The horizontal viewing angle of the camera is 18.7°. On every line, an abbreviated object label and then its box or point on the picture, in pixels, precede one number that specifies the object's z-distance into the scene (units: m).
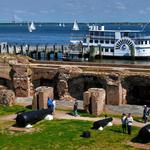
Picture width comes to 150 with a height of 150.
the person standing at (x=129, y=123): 25.16
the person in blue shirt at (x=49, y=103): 30.49
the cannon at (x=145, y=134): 23.10
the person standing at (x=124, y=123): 25.53
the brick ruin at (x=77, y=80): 33.66
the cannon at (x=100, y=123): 26.12
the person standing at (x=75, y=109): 30.16
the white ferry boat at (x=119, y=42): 76.06
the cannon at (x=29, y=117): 26.48
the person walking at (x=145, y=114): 28.00
